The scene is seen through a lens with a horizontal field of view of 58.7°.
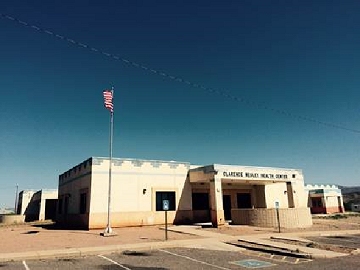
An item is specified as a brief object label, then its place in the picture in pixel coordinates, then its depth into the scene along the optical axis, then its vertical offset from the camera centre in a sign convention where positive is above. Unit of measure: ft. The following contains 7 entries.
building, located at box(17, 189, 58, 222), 162.61 +1.09
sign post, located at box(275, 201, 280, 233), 68.79 -0.58
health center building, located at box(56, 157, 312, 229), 84.64 +3.72
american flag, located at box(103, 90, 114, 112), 74.02 +24.30
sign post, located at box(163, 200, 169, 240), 55.69 +0.16
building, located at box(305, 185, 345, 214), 171.22 +1.60
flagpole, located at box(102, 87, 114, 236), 69.41 +14.20
